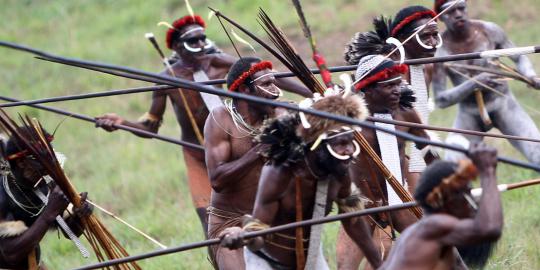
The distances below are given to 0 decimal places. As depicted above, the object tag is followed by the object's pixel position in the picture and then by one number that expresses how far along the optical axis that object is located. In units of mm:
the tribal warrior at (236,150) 16281
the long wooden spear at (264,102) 12898
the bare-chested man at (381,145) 16578
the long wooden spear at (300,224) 13898
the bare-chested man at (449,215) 12062
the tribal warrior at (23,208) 16359
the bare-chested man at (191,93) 20672
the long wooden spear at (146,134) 19253
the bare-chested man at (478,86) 21641
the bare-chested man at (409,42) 18609
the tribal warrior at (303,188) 14156
